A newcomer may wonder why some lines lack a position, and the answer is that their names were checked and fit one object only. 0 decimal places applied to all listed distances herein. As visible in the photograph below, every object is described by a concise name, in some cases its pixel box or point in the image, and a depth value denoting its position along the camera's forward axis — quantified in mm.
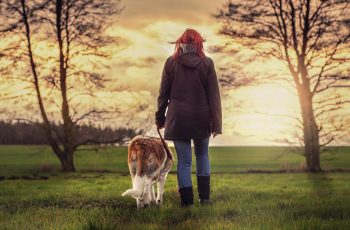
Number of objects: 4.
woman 7754
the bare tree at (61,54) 26047
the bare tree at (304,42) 24688
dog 7711
